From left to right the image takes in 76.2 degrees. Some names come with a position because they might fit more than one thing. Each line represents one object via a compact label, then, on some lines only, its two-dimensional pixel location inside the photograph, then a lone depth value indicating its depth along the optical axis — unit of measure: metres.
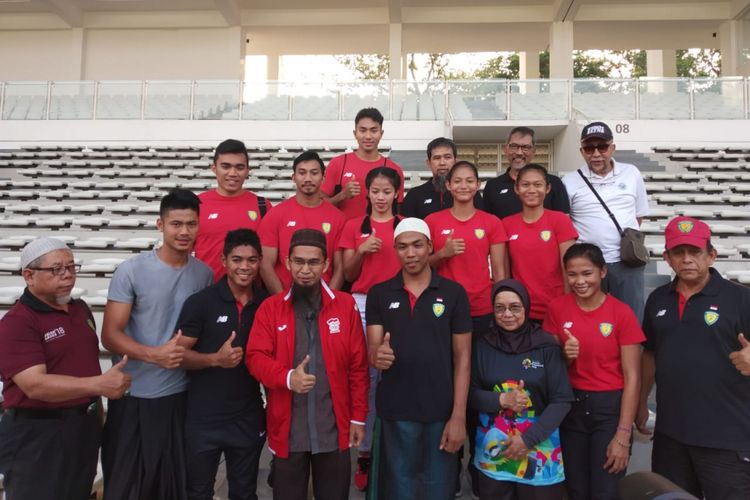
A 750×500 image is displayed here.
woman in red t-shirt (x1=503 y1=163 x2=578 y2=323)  2.63
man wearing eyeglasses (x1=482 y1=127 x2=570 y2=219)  2.99
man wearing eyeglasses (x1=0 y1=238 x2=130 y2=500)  1.87
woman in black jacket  2.04
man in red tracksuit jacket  2.07
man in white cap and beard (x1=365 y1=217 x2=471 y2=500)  2.10
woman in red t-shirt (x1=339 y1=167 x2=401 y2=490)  2.63
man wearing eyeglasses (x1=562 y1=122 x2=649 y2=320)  2.92
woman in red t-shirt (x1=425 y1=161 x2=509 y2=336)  2.53
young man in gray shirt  2.14
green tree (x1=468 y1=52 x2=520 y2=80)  30.70
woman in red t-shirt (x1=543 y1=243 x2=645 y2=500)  2.12
